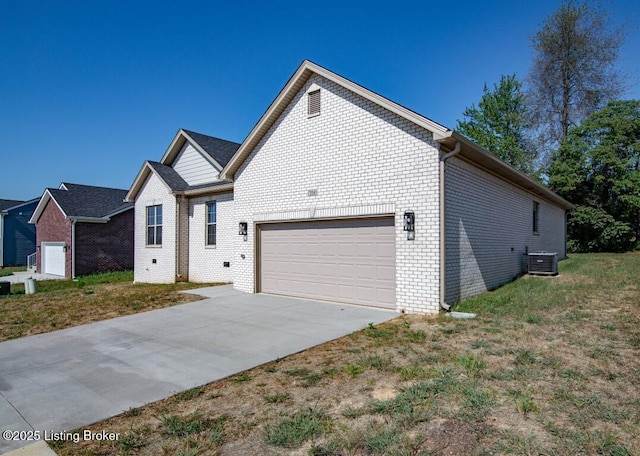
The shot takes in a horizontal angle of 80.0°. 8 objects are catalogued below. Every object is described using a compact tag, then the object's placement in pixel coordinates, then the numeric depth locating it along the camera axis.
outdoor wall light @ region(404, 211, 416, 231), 8.34
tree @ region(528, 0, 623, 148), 29.45
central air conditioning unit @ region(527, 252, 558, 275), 13.08
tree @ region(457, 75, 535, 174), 32.28
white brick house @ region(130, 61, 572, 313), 8.31
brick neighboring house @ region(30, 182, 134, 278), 20.31
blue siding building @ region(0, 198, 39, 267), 28.03
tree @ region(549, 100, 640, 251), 26.20
